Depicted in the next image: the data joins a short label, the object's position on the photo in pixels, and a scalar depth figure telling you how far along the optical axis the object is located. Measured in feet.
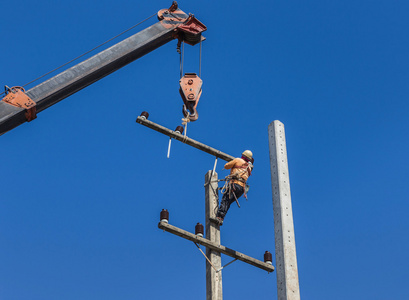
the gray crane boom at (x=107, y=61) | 37.57
